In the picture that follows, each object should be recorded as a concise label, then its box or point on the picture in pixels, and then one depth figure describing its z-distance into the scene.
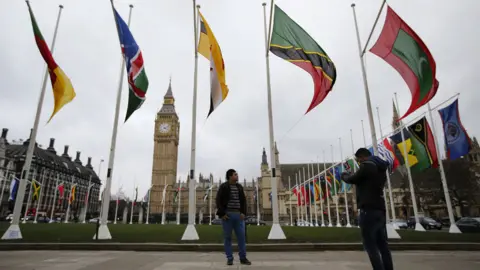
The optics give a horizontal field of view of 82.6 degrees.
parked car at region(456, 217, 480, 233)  19.77
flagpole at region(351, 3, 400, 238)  10.69
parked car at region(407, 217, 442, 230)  27.69
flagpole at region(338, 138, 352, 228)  28.78
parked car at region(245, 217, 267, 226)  46.35
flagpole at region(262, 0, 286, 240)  10.28
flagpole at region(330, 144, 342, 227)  31.21
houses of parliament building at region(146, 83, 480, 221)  52.97
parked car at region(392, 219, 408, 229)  32.28
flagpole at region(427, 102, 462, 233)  16.85
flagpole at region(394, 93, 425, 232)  19.05
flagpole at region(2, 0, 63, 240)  10.53
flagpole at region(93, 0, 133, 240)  10.67
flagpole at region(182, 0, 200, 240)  10.39
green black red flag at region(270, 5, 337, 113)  10.95
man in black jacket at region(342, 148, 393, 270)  3.90
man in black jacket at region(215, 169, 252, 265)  5.53
